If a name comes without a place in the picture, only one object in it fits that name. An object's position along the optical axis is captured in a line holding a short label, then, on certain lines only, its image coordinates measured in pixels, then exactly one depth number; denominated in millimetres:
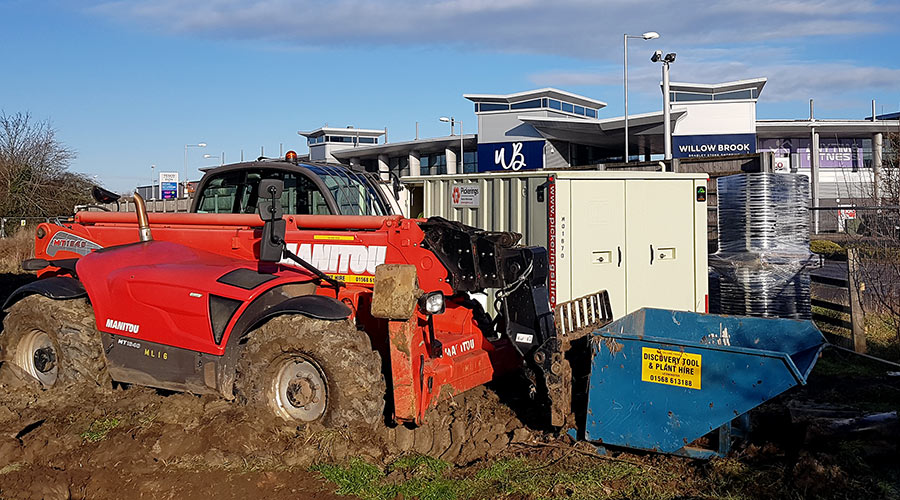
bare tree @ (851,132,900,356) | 8070
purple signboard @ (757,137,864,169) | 45575
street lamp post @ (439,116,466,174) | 44031
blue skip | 5457
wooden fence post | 10047
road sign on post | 43781
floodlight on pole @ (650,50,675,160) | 21625
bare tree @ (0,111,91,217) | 31938
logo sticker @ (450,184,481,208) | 11672
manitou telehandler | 5805
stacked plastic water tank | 10805
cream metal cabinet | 10539
